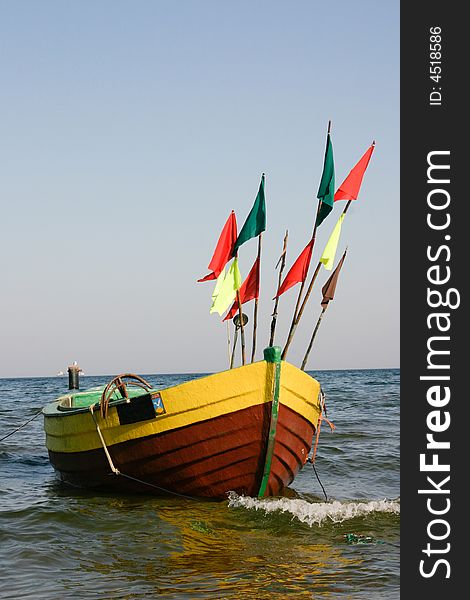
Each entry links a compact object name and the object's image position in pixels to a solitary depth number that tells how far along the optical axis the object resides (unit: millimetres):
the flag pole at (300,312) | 9023
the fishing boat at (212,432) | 8773
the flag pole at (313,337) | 9414
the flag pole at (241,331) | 9789
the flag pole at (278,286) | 9030
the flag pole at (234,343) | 10553
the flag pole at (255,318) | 9789
